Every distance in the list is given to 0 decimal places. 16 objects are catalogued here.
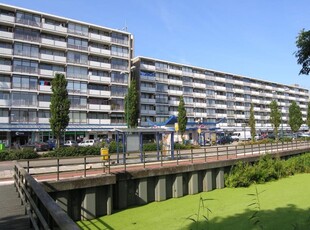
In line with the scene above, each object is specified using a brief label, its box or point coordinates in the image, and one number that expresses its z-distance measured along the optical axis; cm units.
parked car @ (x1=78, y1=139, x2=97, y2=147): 5198
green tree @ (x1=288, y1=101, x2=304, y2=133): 7044
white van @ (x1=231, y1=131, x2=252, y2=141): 7215
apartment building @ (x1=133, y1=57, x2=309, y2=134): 7531
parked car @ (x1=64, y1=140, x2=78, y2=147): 5024
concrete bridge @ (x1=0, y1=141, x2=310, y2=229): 1239
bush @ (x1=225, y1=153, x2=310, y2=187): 1956
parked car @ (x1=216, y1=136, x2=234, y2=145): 6158
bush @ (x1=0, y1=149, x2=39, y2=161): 2965
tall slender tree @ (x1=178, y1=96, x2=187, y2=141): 5341
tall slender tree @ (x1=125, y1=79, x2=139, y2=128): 4988
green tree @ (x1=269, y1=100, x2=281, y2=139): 6012
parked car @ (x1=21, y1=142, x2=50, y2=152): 4377
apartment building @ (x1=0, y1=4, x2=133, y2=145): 5219
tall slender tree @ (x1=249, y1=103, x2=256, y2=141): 5700
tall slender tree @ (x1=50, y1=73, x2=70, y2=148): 3638
